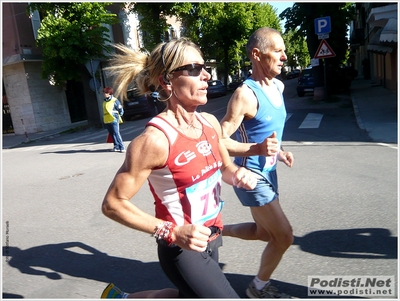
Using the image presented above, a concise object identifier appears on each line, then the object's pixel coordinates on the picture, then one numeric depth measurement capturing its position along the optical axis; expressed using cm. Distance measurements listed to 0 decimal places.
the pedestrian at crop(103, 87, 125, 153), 1105
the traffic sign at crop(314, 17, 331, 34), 1681
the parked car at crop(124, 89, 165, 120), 2198
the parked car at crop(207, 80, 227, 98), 3244
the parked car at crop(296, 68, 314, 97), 2269
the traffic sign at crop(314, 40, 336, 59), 1716
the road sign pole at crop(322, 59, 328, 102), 1857
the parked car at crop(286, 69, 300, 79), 6750
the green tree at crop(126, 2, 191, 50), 2762
